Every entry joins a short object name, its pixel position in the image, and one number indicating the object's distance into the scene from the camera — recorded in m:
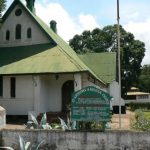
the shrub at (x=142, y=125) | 15.55
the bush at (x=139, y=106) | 52.72
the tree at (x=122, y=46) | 65.31
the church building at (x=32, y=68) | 27.56
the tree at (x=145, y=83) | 89.97
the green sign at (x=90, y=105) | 14.05
